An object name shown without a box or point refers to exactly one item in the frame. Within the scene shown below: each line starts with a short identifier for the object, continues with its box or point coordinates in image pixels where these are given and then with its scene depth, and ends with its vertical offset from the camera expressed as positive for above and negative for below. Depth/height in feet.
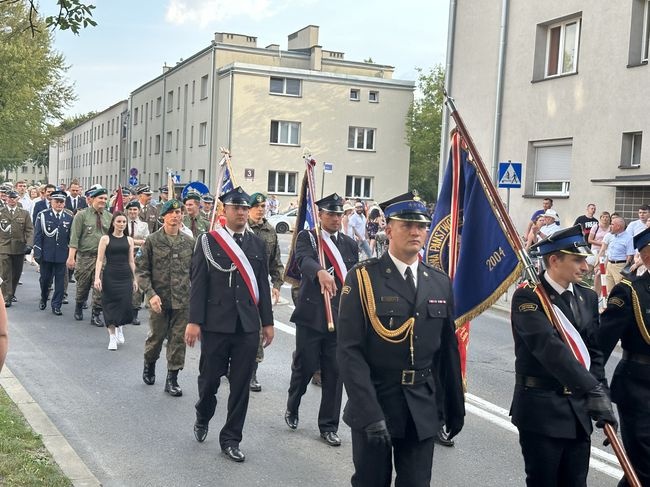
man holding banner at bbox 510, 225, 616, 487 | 14.12 -2.85
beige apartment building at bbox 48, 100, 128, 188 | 250.47 +12.35
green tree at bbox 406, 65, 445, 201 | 168.35 +13.74
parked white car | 133.28 -4.26
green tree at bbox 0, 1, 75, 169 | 106.83 +12.95
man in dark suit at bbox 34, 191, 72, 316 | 45.80 -3.38
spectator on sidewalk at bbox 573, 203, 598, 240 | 58.38 -0.62
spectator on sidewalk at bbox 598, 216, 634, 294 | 49.59 -2.32
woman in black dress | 36.06 -4.08
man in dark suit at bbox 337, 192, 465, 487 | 13.89 -2.68
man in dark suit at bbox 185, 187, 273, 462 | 21.47 -3.14
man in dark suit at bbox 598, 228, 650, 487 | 15.96 -2.68
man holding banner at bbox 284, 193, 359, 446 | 22.95 -3.36
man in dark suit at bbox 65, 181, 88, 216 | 60.18 -1.14
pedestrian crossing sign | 59.52 +2.25
